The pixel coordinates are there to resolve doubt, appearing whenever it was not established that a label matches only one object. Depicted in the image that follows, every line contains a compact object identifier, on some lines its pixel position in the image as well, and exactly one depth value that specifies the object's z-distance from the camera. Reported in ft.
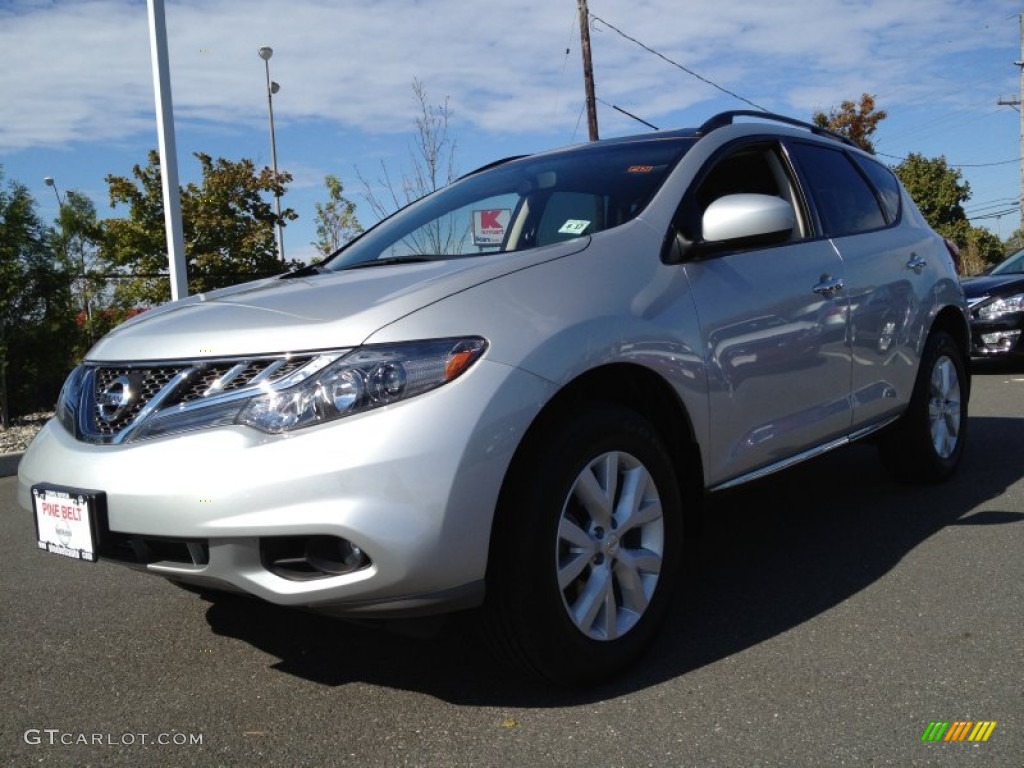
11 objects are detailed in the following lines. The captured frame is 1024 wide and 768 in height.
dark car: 32.17
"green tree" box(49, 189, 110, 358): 30.25
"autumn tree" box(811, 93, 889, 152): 107.76
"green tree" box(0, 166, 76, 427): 28.63
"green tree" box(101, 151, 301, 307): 47.21
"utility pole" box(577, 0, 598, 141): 57.47
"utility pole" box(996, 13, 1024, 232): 100.48
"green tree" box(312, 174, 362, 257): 74.28
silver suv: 7.64
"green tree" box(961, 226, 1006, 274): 94.84
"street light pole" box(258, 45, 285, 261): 51.78
